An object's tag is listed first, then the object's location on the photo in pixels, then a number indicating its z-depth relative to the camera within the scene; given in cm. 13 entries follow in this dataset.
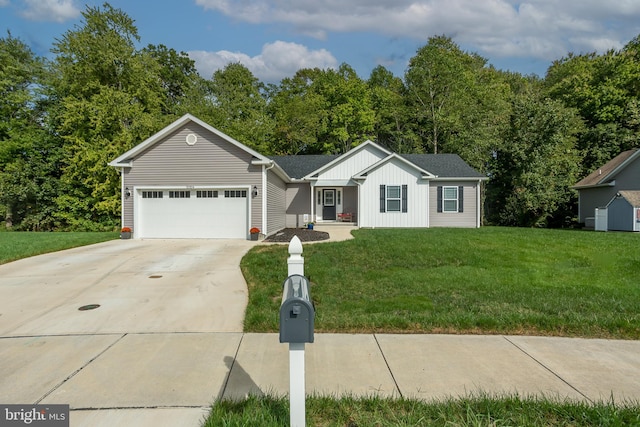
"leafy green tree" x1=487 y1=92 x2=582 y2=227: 2364
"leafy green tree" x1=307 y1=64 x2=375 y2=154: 3338
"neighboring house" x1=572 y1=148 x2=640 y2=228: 2044
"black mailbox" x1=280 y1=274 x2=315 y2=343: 232
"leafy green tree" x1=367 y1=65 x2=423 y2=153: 3378
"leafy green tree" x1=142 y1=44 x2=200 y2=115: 3762
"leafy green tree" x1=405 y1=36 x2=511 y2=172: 2927
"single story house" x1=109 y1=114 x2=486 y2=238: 1522
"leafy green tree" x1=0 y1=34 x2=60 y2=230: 2489
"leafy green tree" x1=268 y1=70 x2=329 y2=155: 3297
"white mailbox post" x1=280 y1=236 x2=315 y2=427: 233
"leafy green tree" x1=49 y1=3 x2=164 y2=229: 2320
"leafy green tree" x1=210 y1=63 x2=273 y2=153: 2975
